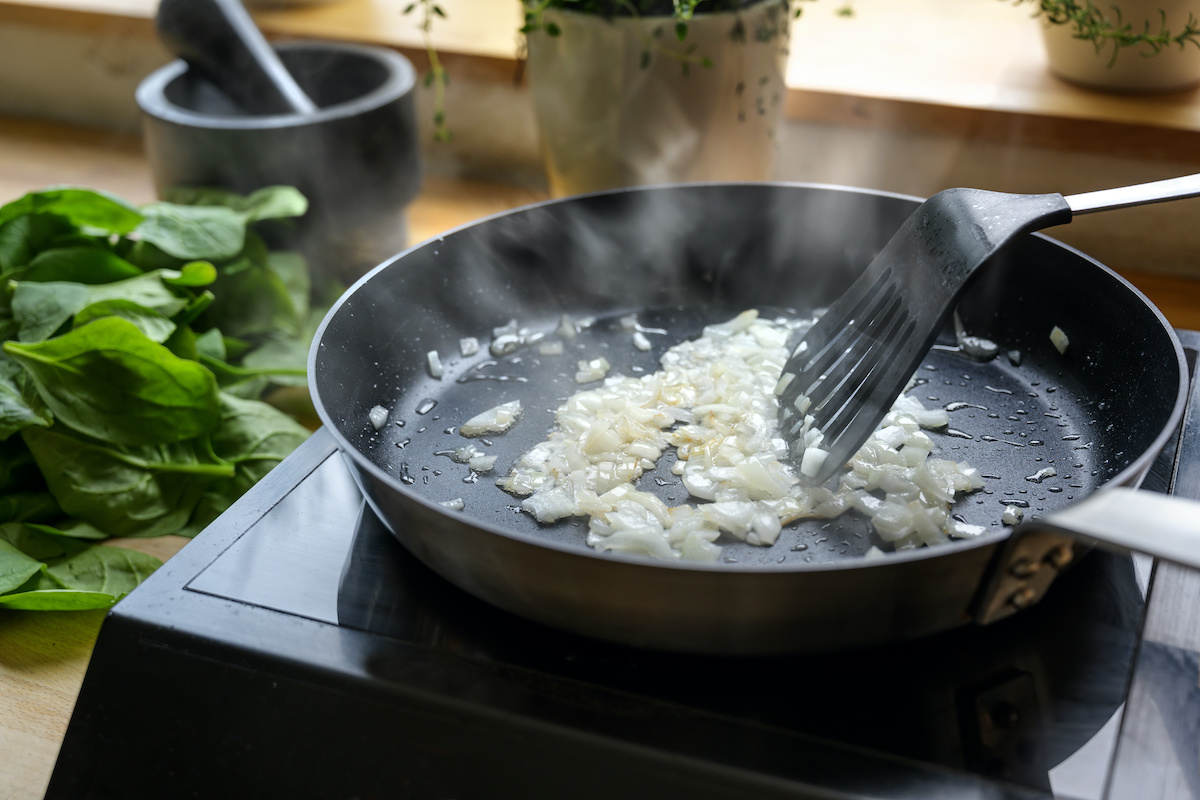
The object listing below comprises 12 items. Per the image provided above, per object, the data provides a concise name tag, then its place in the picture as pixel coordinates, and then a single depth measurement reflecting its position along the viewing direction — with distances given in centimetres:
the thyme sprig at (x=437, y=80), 123
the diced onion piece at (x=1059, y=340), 74
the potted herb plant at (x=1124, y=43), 97
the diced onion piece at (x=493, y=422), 71
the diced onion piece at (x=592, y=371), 78
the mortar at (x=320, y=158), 95
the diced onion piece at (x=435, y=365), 79
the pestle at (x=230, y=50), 102
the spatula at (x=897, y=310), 58
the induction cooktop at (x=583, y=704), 45
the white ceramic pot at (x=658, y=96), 92
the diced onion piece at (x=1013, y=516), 60
